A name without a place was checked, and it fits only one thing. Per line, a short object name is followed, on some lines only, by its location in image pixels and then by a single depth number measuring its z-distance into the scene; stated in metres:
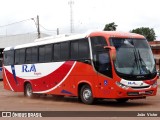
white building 48.13
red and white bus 12.67
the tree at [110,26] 69.98
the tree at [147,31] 76.35
